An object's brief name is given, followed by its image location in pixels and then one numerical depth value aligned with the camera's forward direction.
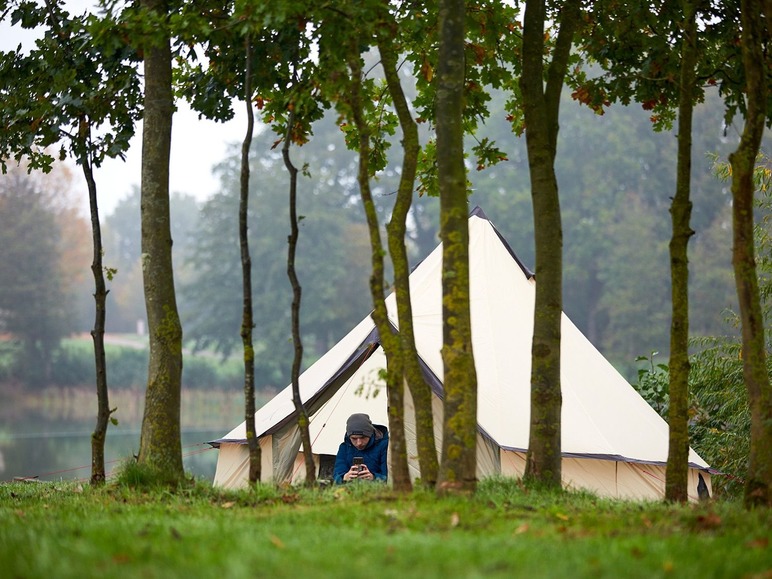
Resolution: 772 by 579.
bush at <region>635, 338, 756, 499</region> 21.97
